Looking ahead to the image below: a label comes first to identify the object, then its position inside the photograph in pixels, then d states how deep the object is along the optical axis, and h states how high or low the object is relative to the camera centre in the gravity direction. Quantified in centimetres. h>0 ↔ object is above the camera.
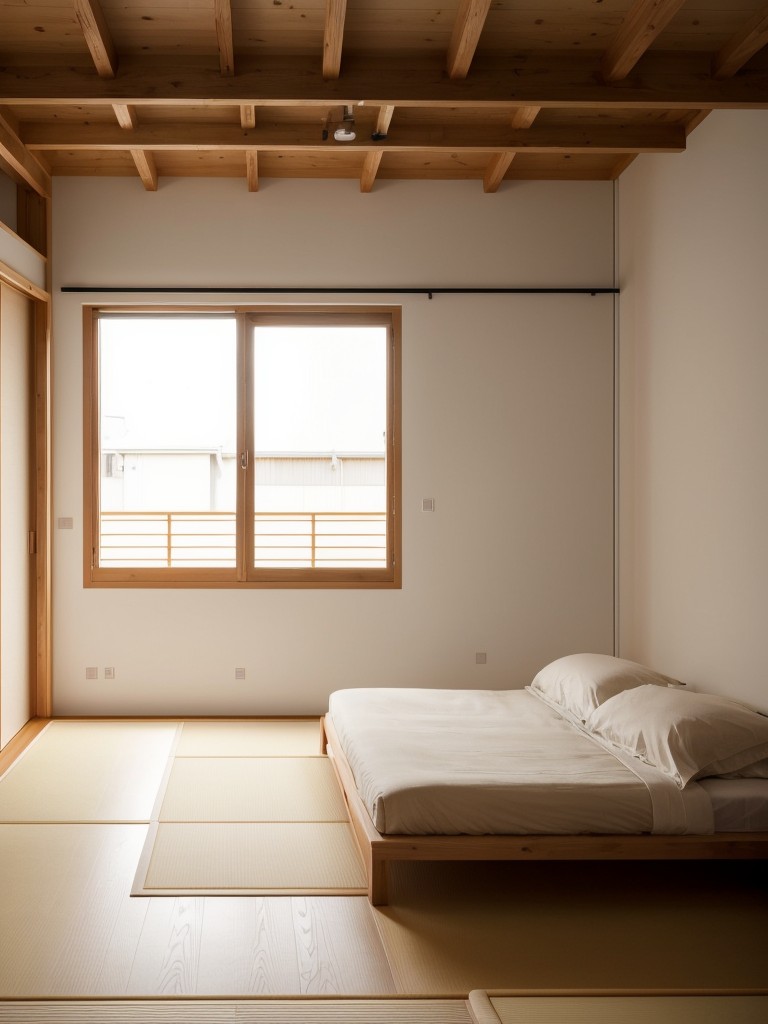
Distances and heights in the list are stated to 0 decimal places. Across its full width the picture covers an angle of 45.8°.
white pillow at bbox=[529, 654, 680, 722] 398 -77
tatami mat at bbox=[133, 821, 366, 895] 302 -123
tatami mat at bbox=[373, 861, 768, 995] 246 -126
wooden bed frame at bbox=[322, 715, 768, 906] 290 -109
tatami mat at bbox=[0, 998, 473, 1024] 220 -123
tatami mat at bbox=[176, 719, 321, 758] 463 -122
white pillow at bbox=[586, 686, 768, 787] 318 -80
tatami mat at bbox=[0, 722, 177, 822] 377 -123
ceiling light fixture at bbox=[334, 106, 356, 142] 448 +189
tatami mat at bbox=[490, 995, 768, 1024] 220 -123
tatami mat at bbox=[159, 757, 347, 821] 370 -123
